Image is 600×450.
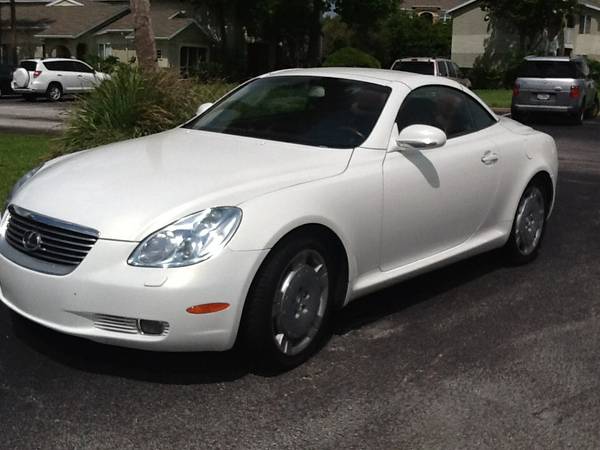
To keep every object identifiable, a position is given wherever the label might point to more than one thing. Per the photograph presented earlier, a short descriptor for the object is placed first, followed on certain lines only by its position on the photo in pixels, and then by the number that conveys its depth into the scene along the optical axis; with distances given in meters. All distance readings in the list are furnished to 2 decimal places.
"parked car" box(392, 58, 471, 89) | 25.34
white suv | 30.91
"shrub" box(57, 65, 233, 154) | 10.02
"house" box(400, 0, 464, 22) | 76.12
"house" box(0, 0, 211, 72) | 44.78
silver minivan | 20.70
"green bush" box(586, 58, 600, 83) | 43.31
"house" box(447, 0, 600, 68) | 52.70
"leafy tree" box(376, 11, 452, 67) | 58.88
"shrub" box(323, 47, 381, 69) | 38.41
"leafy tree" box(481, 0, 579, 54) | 45.22
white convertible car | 3.84
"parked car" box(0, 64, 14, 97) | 33.12
